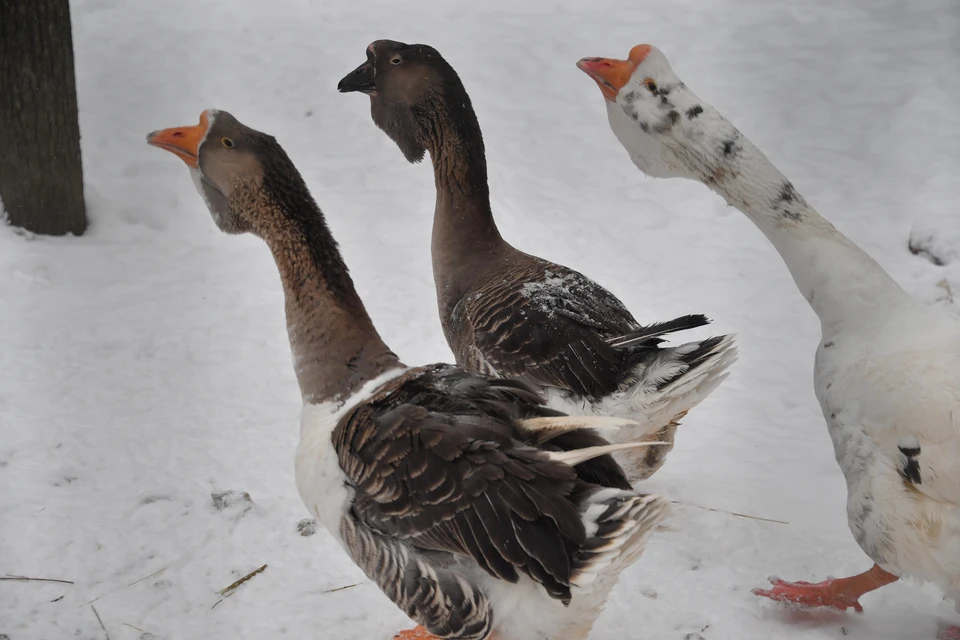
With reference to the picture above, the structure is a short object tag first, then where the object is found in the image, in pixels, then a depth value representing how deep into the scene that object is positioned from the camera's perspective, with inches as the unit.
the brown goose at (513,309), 126.6
